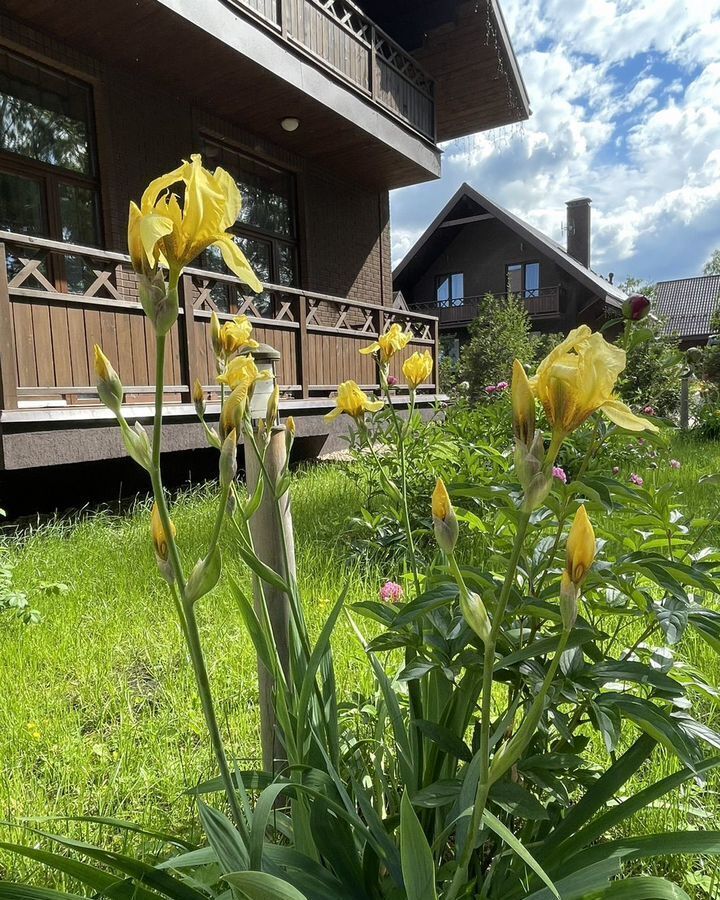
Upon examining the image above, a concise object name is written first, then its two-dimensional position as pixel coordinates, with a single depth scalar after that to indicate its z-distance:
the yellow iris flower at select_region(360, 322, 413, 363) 1.69
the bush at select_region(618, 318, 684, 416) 10.09
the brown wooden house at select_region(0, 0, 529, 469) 4.01
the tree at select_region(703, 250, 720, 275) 49.20
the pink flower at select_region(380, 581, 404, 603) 1.75
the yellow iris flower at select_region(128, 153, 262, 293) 0.60
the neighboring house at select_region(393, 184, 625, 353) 18.08
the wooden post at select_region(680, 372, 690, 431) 9.17
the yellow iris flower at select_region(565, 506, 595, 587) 0.56
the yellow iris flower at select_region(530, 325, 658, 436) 0.60
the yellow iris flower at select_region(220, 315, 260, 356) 1.06
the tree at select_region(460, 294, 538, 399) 12.72
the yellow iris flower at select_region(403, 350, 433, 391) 1.63
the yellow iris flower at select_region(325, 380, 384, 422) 1.39
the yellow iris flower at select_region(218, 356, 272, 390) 0.88
